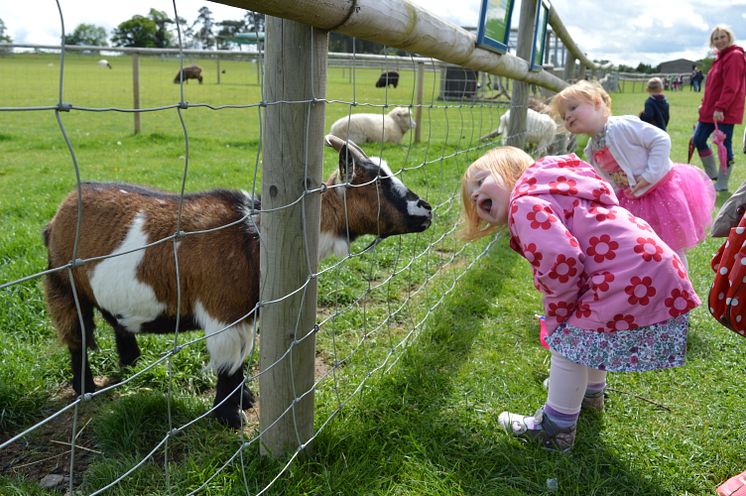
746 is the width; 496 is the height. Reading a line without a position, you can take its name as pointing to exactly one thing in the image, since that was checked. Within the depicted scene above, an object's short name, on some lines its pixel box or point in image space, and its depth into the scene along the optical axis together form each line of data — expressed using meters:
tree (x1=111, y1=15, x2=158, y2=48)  21.66
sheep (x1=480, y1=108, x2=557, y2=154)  9.51
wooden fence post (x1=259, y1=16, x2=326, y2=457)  1.83
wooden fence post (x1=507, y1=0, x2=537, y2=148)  4.83
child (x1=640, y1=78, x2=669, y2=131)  9.24
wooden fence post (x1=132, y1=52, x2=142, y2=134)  11.23
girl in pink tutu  3.47
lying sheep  11.33
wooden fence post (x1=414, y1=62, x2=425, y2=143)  11.52
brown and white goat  2.61
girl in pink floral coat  2.27
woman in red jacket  7.50
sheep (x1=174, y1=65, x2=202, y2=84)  28.34
